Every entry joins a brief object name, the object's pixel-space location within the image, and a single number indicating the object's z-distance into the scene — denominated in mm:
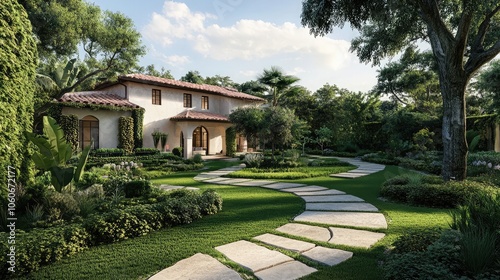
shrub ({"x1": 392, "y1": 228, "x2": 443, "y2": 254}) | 3285
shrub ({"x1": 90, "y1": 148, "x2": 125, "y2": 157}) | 15570
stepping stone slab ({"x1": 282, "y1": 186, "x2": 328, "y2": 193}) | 8406
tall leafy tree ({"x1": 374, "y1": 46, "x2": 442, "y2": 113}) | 24781
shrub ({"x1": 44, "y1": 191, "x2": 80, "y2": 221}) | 5016
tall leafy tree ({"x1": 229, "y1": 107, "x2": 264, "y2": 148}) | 15391
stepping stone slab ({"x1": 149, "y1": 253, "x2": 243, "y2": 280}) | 3043
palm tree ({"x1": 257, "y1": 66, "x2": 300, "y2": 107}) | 23734
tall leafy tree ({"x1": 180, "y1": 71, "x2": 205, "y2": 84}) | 37188
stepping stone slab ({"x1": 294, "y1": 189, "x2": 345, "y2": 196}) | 7809
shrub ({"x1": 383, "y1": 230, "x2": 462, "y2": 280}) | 2536
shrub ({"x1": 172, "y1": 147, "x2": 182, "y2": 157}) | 19281
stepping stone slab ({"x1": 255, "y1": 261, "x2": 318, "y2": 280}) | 3027
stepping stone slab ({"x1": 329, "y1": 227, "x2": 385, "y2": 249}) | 4031
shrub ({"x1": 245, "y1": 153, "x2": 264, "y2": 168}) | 14562
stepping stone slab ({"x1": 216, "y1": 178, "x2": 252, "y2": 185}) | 10237
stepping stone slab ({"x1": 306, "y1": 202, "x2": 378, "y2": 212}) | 6004
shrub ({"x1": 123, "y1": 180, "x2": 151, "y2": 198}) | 6898
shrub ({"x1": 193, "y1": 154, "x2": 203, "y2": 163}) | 16308
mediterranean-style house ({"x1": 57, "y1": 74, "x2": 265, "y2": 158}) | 16891
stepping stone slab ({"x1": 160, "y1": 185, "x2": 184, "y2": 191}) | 8992
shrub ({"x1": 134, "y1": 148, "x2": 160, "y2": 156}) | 17344
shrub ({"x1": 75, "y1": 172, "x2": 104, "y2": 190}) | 7773
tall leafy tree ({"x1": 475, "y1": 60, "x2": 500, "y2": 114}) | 14422
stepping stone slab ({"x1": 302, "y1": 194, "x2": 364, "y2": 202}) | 6934
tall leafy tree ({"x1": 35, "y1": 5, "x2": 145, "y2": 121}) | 17500
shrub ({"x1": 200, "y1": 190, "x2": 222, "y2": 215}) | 5695
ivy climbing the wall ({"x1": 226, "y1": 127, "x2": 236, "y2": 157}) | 23141
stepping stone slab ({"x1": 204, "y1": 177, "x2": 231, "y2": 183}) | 10762
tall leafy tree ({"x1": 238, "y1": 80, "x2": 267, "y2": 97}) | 25781
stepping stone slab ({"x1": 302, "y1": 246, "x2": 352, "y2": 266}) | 3426
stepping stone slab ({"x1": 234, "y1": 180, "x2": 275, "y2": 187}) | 9672
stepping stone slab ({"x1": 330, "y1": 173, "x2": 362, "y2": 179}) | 11298
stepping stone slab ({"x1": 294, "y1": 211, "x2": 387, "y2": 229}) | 4953
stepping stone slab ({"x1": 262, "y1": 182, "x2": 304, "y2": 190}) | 9086
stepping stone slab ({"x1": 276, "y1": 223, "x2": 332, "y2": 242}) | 4297
